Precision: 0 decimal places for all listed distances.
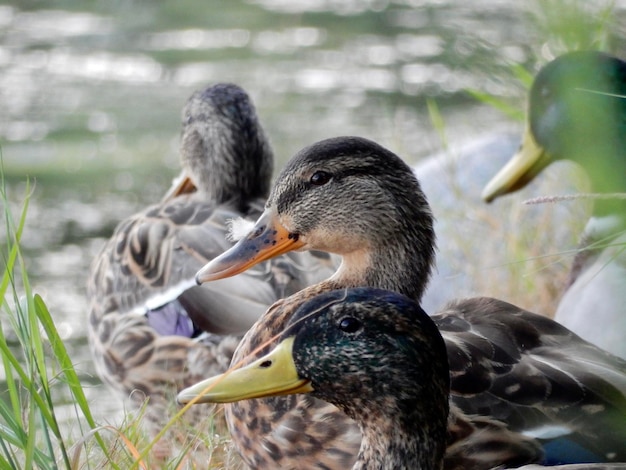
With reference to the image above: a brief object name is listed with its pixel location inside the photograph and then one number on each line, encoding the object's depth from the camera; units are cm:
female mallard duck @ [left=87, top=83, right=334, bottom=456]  841
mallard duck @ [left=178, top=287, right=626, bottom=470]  504
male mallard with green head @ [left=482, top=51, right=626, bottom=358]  744
